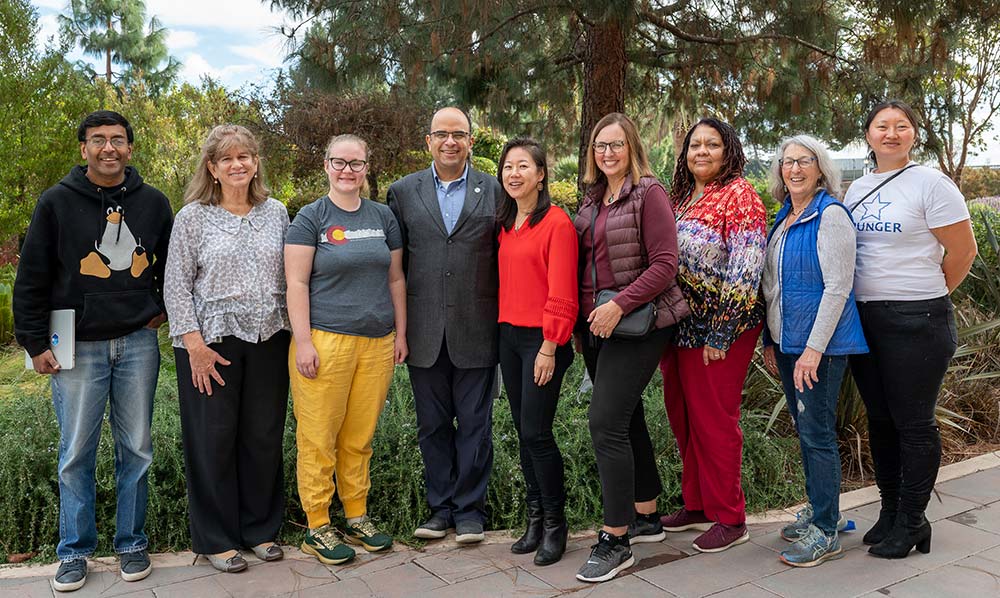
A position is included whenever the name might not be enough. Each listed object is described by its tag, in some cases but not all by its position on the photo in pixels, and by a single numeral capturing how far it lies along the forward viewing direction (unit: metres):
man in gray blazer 3.73
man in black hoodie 3.30
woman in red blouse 3.38
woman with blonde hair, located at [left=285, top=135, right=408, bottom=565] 3.50
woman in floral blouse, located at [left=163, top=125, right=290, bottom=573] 3.40
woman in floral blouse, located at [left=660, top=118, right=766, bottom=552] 3.38
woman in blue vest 3.28
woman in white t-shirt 3.33
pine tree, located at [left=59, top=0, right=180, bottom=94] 29.33
